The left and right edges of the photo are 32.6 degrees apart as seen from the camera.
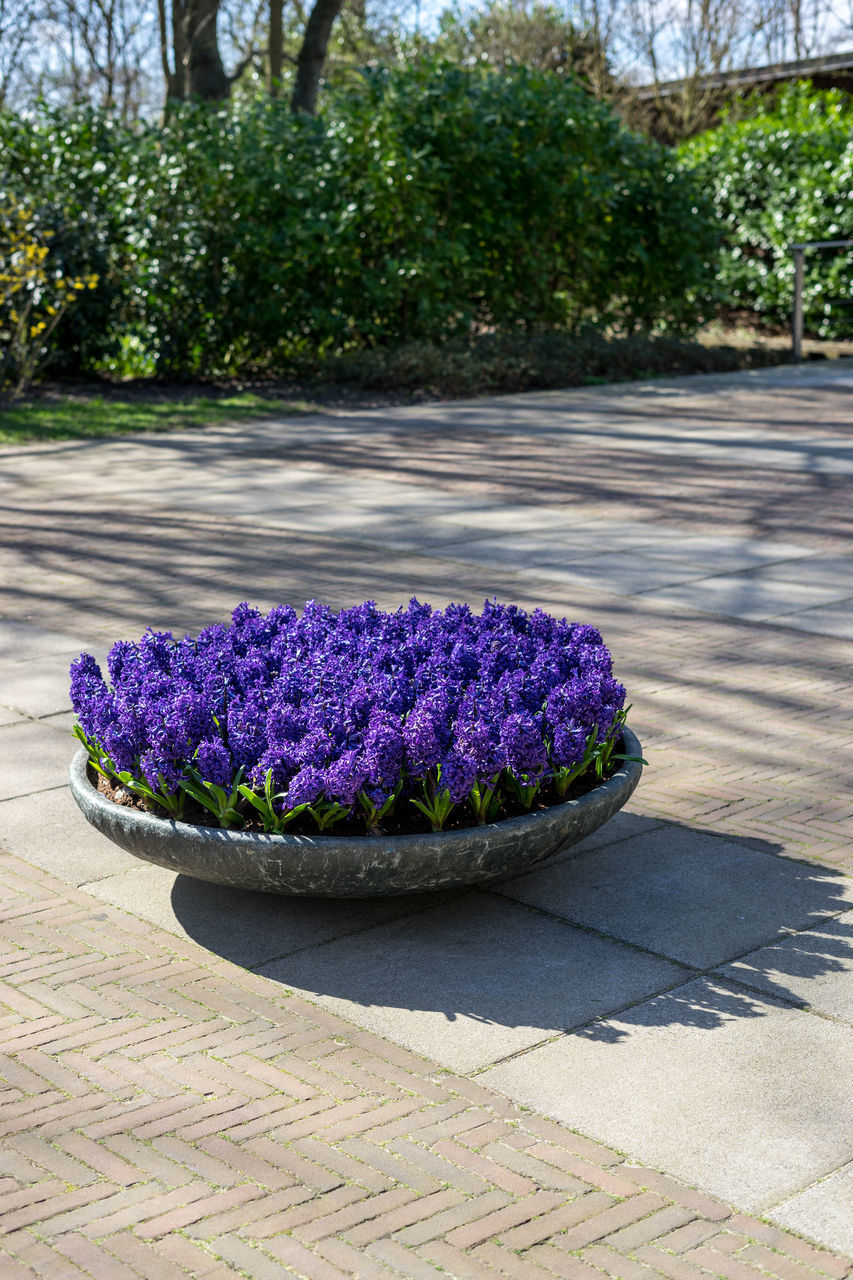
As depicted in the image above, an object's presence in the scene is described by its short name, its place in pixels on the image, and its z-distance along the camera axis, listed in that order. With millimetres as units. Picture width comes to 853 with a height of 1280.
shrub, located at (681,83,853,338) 20984
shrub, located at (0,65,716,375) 16234
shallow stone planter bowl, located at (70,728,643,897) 3805
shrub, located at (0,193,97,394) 14656
